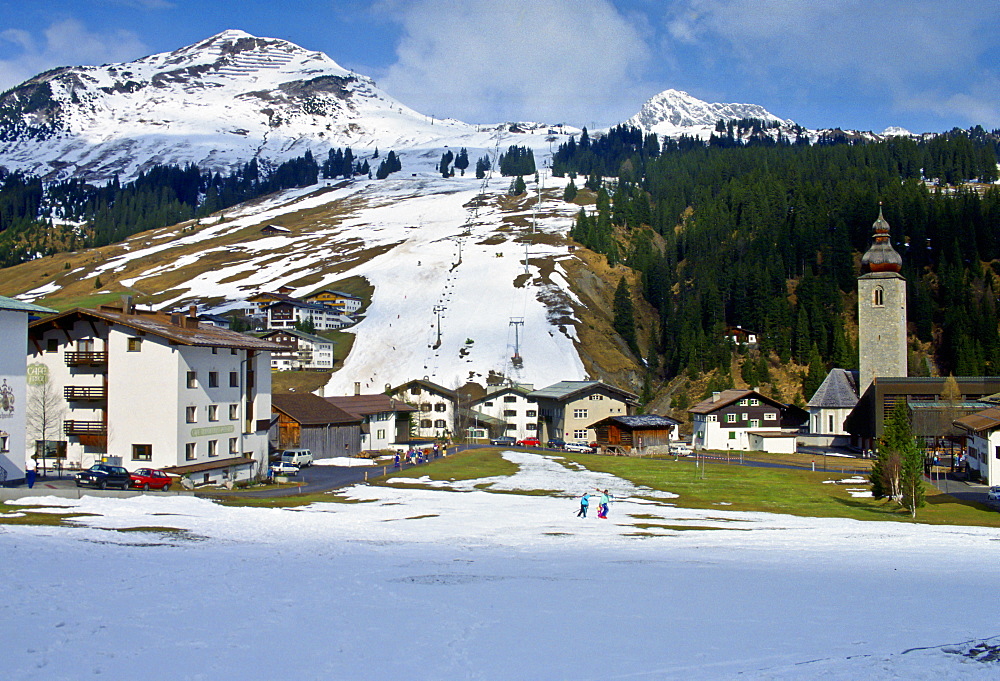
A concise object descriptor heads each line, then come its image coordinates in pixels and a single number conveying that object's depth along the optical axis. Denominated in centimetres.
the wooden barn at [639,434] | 8656
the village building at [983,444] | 5662
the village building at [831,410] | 9912
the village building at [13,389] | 4359
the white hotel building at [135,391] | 4962
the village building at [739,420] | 9300
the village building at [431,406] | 10375
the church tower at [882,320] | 10200
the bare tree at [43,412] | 5078
